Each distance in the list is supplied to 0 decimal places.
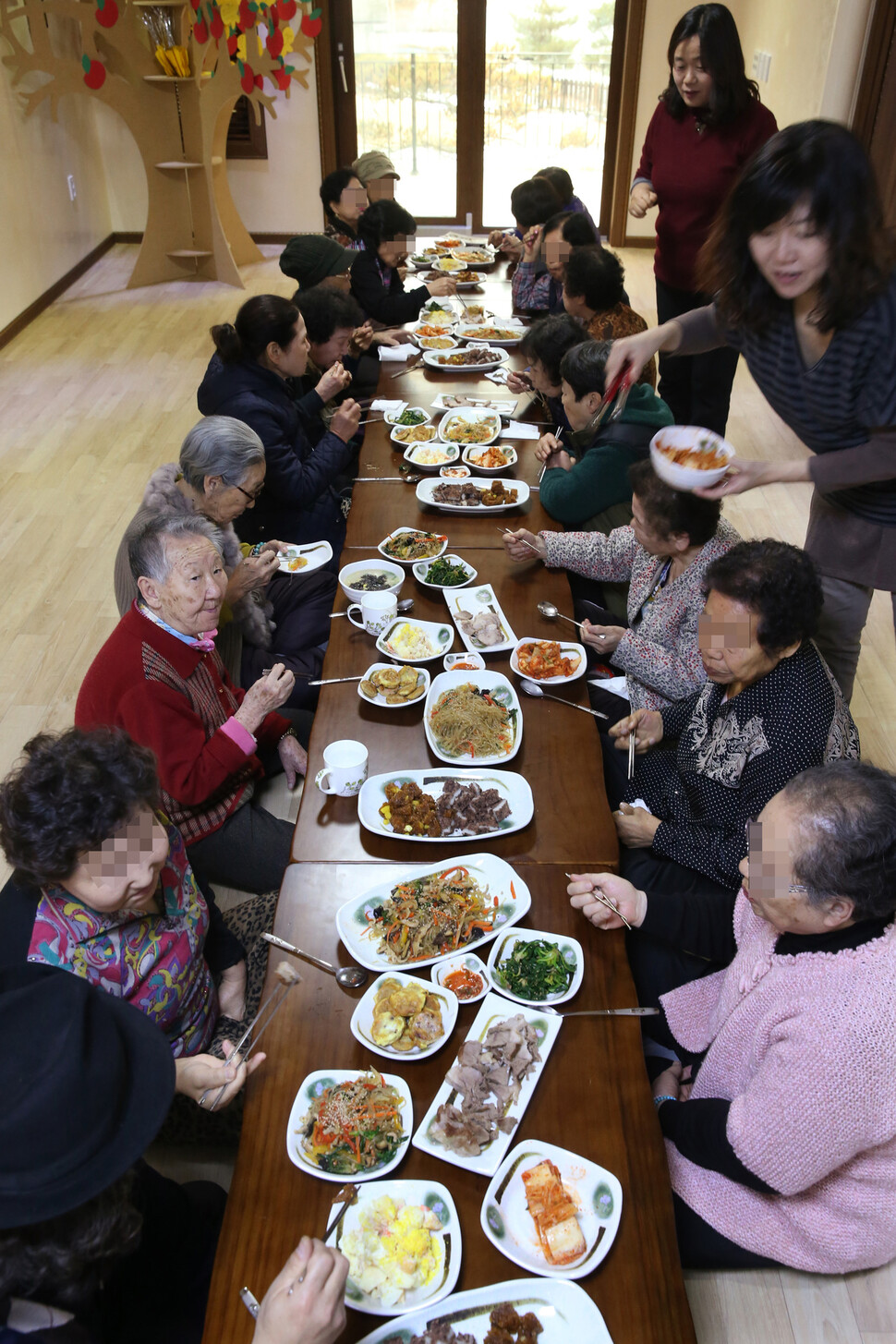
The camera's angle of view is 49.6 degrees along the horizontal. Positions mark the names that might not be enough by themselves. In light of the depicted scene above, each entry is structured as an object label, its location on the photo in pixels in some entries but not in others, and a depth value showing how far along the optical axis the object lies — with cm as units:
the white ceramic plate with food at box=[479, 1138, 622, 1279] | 128
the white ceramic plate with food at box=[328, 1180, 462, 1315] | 124
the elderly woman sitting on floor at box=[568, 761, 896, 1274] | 136
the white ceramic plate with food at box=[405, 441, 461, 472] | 334
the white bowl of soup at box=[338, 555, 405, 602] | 268
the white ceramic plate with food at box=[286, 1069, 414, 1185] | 136
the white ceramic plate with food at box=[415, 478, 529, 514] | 307
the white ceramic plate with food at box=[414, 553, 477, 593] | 266
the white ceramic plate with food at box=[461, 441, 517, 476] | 331
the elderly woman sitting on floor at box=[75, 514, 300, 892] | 212
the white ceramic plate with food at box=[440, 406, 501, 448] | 354
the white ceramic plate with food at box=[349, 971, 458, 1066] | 152
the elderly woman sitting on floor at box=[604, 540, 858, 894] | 198
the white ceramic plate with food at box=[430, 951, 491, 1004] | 161
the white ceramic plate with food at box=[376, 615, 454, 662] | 239
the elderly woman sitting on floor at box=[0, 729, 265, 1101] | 149
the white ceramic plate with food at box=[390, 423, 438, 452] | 352
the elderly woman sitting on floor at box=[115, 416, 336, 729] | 265
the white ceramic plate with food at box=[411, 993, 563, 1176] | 138
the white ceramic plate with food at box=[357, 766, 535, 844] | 190
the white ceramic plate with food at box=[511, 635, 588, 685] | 231
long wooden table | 127
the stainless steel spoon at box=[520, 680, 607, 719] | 228
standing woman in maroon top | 366
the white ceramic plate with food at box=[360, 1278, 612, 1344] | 121
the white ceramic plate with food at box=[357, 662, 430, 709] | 222
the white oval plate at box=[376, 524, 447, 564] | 279
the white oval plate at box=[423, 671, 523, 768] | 217
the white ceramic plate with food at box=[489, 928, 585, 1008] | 159
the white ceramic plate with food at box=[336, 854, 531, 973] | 167
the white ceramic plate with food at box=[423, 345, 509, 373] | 423
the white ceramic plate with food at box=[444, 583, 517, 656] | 243
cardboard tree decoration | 684
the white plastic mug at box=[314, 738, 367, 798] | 195
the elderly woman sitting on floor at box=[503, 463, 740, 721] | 240
